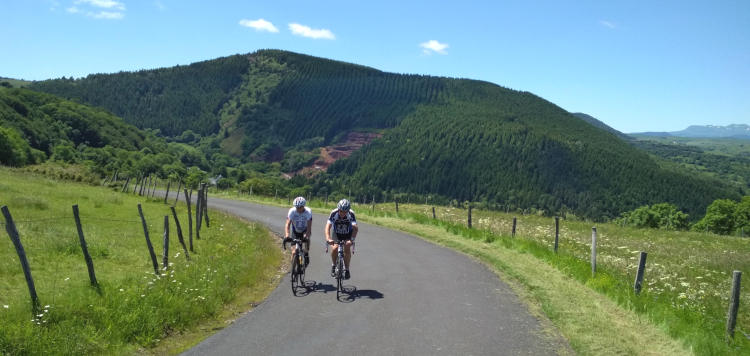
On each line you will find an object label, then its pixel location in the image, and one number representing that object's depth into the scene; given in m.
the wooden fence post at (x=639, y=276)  11.19
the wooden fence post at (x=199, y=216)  17.78
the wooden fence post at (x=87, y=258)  8.93
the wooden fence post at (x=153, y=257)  10.55
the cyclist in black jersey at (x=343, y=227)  11.00
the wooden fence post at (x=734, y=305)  8.41
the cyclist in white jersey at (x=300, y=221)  11.41
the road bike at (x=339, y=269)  10.52
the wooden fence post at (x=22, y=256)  7.28
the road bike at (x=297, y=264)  10.89
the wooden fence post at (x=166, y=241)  11.28
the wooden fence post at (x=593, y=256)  13.58
